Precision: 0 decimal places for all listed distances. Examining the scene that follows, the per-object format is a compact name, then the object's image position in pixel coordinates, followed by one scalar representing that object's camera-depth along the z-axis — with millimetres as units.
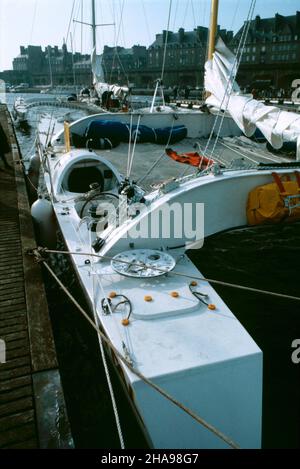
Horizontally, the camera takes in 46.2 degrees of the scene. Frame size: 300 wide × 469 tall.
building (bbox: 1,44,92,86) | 128450
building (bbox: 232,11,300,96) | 65812
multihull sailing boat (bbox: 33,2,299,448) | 3236
